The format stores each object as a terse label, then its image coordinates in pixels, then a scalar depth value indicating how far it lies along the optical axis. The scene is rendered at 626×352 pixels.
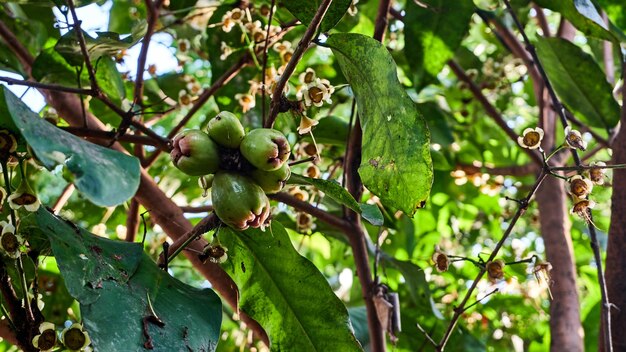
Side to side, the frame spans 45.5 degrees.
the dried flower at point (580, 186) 1.06
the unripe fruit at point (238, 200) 0.80
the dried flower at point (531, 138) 1.09
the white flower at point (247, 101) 1.50
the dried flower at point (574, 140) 1.04
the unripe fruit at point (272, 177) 0.82
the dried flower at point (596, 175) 1.08
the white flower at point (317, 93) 1.01
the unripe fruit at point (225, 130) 0.82
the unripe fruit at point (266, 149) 0.79
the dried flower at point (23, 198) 0.84
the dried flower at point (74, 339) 0.87
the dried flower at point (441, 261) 1.27
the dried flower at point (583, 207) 1.07
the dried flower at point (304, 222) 1.52
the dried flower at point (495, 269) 1.17
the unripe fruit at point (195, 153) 0.81
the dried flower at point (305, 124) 0.96
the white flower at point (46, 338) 0.85
